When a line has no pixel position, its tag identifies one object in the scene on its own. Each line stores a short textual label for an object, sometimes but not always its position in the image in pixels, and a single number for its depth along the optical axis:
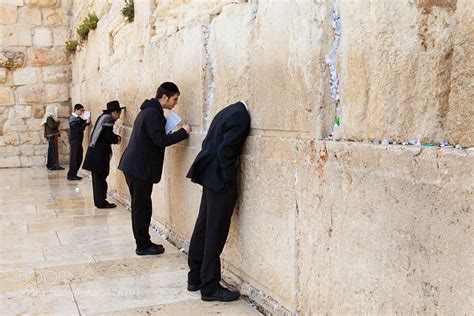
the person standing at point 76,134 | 10.77
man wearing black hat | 7.38
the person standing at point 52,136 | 12.88
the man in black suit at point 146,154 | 4.82
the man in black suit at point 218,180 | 3.63
